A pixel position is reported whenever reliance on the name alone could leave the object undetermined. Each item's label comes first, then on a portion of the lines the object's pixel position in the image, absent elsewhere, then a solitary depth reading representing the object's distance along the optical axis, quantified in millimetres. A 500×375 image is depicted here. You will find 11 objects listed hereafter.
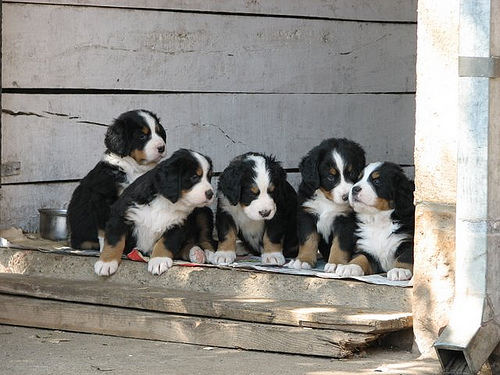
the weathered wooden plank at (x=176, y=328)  5309
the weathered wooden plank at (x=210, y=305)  5328
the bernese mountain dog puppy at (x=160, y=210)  6258
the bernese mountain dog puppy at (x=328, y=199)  6246
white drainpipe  4953
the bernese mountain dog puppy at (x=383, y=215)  6047
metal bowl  7168
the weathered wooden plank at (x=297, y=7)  7570
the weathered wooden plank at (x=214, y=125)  7312
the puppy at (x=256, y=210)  6305
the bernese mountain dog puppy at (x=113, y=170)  6730
